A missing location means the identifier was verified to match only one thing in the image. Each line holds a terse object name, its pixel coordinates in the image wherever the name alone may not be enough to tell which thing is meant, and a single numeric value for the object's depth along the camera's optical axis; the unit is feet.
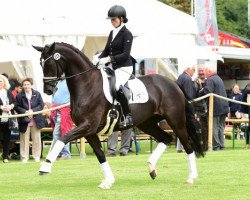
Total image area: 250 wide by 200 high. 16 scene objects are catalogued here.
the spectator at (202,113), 84.28
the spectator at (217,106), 86.07
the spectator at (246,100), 88.63
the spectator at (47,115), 83.61
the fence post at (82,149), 80.12
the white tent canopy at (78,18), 99.98
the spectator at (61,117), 77.36
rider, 52.49
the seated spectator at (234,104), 111.45
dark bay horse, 50.93
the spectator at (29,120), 77.82
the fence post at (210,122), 84.69
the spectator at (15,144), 82.02
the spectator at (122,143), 81.87
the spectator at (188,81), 81.87
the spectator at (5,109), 77.30
